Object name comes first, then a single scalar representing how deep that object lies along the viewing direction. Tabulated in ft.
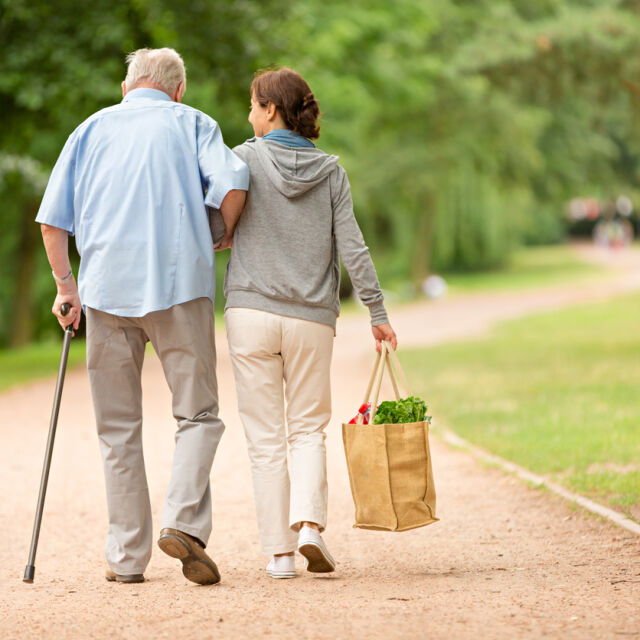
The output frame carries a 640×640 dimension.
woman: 29.25
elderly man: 28.48
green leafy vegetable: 29.86
